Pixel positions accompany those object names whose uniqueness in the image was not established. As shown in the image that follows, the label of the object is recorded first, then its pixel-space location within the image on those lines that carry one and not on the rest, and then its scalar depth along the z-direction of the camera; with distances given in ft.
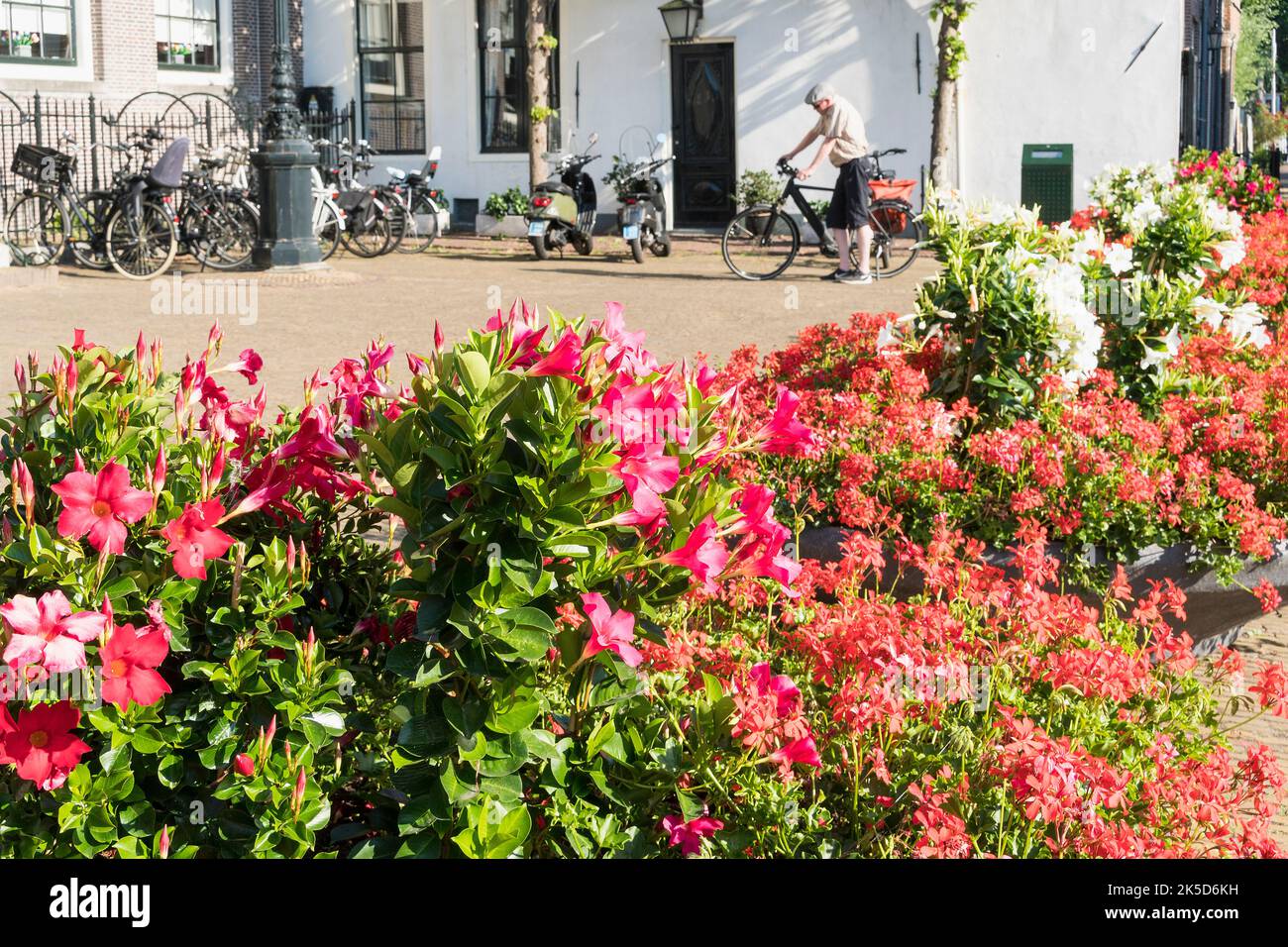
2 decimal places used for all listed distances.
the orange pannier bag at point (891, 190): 50.37
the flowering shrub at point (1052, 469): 12.89
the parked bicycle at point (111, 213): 46.62
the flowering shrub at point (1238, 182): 33.58
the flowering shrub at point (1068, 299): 14.37
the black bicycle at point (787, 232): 47.93
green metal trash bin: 62.39
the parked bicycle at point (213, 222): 48.67
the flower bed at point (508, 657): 6.22
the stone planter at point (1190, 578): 13.04
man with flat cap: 46.29
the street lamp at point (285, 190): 47.03
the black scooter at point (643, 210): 53.01
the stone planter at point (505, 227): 69.00
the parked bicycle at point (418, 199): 57.31
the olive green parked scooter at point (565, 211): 54.54
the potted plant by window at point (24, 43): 62.49
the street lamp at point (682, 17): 65.98
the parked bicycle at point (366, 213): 55.31
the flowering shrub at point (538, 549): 6.09
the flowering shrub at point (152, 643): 6.29
